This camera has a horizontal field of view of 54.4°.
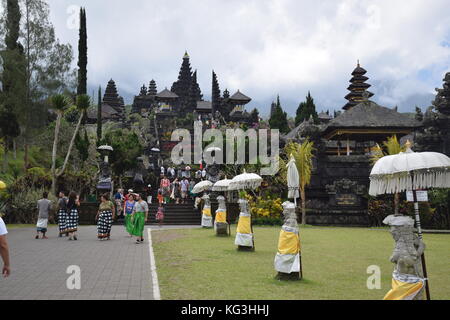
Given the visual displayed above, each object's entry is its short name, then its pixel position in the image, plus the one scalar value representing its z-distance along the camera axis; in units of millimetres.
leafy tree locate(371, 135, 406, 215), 23167
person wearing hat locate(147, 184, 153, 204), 29338
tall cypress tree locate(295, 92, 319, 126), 62181
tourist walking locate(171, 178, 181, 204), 29584
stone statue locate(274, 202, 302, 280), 8531
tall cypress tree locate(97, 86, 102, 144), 39172
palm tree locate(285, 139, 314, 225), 24734
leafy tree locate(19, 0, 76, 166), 29203
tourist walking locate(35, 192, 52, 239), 16609
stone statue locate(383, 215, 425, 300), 5727
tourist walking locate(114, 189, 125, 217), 24469
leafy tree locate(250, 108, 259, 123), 68925
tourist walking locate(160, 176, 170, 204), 29453
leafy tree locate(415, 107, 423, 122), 30280
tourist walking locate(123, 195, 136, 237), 17386
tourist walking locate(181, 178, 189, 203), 29548
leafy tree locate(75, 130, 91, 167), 29844
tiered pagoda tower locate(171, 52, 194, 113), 79938
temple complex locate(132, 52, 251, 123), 70750
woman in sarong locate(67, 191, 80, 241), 16297
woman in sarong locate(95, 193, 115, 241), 15680
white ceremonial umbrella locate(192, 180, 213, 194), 21234
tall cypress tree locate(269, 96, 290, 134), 58906
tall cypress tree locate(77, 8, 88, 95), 37219
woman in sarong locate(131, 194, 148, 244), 15422
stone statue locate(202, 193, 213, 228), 21484
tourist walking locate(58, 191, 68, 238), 16953
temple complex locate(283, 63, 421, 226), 25219
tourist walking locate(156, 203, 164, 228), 23203
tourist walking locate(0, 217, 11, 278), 5410
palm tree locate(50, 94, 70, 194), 23955
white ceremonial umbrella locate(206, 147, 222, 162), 29550
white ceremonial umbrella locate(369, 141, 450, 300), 6383
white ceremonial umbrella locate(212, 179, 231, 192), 19031
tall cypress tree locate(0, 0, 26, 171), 27516
